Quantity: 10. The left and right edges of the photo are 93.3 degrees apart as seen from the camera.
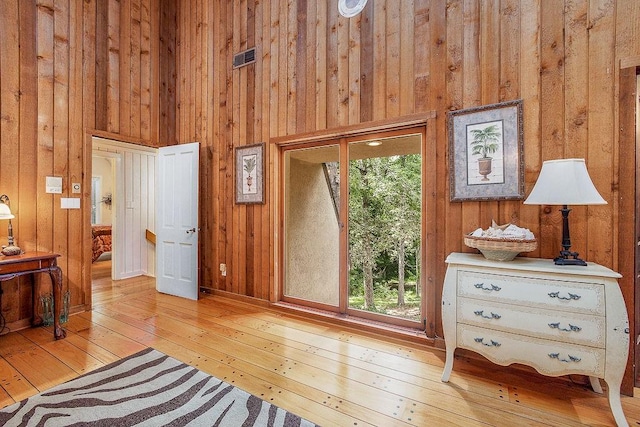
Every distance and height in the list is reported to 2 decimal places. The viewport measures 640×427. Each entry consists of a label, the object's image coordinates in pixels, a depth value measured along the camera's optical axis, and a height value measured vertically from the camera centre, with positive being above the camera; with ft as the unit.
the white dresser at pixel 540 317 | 5.54 -2.08
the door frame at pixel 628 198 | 6.48 +0.34
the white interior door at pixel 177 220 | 13.20 -0.30
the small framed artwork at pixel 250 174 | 11.93 +1.62
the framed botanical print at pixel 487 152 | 7.53 +1.60
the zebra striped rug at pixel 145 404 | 5.60 -3.82
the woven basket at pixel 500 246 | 6.40 -0.71
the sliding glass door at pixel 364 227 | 9.59 -0.46
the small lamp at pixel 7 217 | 8.79 -0.10
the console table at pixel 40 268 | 8.41 -1.59
